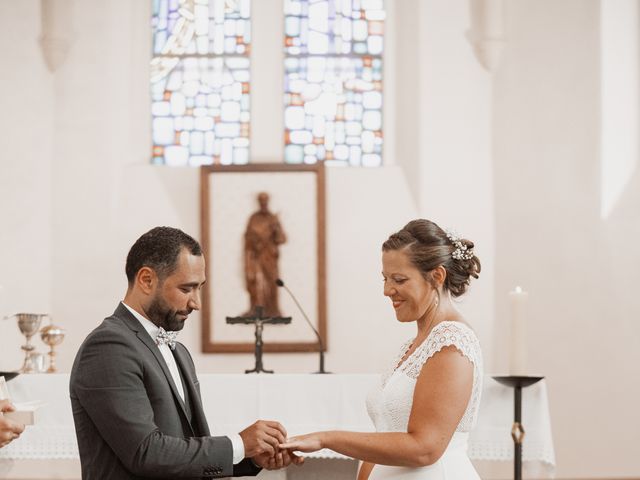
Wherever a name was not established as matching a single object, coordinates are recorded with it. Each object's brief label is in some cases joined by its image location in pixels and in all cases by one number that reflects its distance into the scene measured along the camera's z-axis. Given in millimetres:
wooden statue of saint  9453
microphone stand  5989
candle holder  4973
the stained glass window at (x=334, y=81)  10031
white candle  5098
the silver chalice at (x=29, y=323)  6203
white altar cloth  5141
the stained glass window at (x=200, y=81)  10047
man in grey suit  2947
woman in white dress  3234
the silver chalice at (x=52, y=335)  6270
